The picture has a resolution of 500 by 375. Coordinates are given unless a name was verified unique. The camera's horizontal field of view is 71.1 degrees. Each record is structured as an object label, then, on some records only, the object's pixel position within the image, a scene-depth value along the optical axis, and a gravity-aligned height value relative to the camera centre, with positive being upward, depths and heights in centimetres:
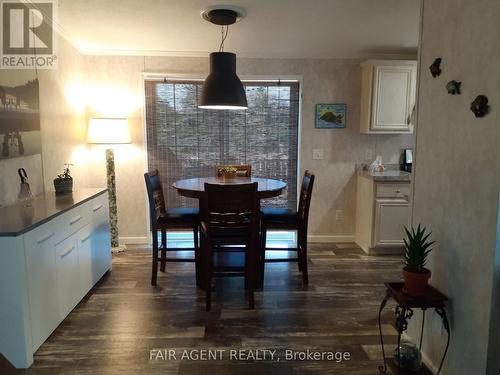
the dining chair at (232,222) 264 -57
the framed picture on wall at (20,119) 253 +21
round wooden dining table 296 -33
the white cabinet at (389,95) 402 +65
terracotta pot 182 -68
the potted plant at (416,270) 183 -62
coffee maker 439 -10
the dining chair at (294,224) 321 -68
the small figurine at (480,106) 154 +21
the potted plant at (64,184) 305 -33
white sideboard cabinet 200 -78
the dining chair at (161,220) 319 -66
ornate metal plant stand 179 -77
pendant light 326 +59
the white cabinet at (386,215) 396 -72
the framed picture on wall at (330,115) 433 +44
